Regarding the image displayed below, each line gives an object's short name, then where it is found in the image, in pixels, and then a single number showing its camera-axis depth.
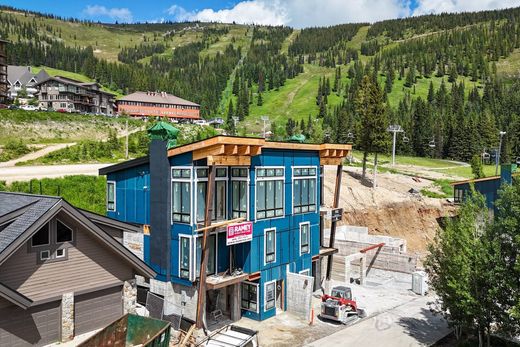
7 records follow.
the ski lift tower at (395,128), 79.68
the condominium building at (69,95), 113.44
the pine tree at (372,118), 60.81
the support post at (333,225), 33.34
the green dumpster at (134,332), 16.56
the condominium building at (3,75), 89.00
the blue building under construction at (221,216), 24.14
